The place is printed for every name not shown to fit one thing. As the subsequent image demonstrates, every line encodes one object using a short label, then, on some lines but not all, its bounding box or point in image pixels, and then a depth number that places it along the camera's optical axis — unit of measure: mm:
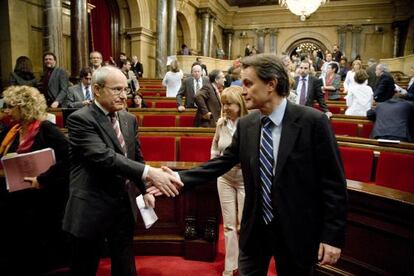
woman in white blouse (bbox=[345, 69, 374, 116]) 4960
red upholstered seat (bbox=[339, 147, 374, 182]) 3236
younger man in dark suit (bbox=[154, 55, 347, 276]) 1305
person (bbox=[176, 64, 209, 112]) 5480
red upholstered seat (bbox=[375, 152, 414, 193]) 2742
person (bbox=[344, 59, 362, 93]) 6538
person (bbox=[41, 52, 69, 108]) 4863
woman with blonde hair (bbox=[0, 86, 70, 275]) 2191
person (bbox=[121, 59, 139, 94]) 5895
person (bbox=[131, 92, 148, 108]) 5703
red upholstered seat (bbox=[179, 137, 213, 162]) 3738
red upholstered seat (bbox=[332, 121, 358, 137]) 4652
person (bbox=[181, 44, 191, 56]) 14876
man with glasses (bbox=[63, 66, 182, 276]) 1617
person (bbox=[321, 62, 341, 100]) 7004
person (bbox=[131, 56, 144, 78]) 9922
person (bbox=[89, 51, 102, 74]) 4523
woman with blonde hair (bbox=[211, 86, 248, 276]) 2281
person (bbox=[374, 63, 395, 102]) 4824
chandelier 12371
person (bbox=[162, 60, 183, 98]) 6621
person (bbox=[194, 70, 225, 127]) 4426
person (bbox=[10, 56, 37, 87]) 5125
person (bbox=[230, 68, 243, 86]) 4777
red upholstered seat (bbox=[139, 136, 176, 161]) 3707
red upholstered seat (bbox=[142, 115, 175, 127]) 5207
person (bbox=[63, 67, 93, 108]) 4234
